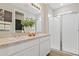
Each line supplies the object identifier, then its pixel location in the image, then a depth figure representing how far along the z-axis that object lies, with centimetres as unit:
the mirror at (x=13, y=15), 97
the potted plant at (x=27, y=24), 131
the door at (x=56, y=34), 211
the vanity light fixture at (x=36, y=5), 157
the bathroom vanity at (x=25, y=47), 58
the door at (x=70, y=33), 177
